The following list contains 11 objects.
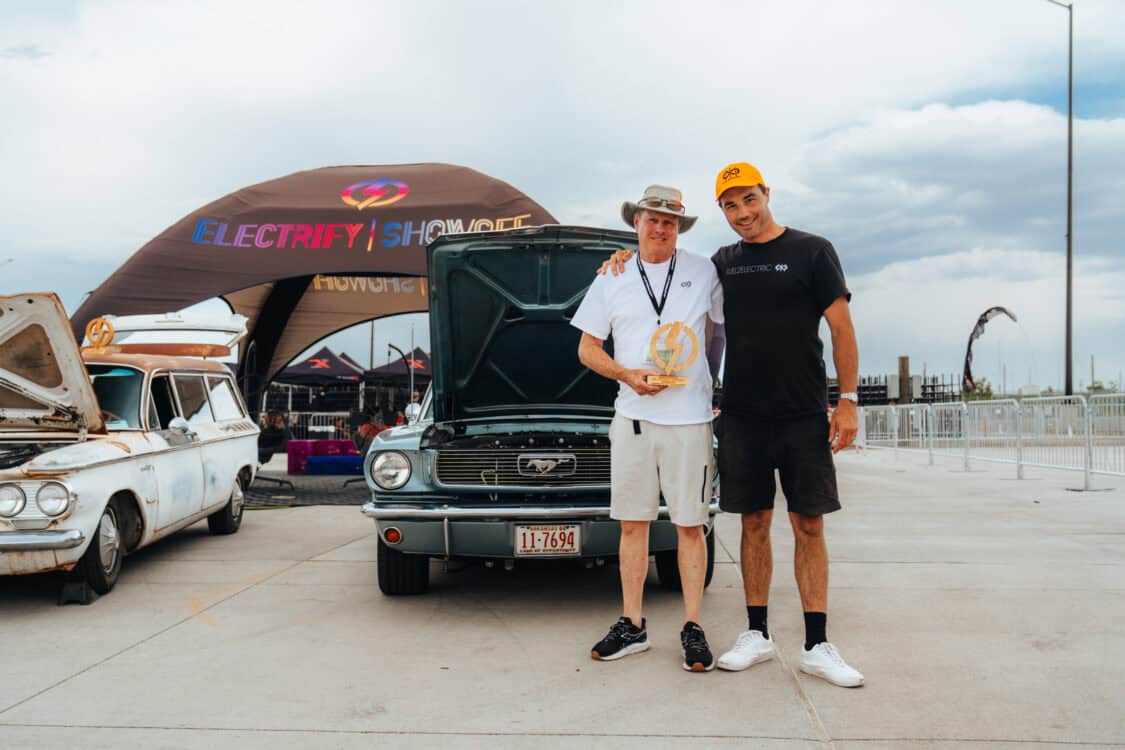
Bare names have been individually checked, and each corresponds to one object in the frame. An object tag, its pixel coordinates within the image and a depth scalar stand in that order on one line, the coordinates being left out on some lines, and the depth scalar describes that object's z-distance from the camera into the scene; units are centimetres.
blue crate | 1602
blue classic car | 497
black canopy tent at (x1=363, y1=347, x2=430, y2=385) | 2244
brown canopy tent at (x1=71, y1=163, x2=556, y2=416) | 1268
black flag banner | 3147
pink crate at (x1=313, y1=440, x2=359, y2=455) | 1652
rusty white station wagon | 518
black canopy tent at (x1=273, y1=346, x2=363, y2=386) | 2323
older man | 415
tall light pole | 2178
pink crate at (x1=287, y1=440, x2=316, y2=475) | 1641
